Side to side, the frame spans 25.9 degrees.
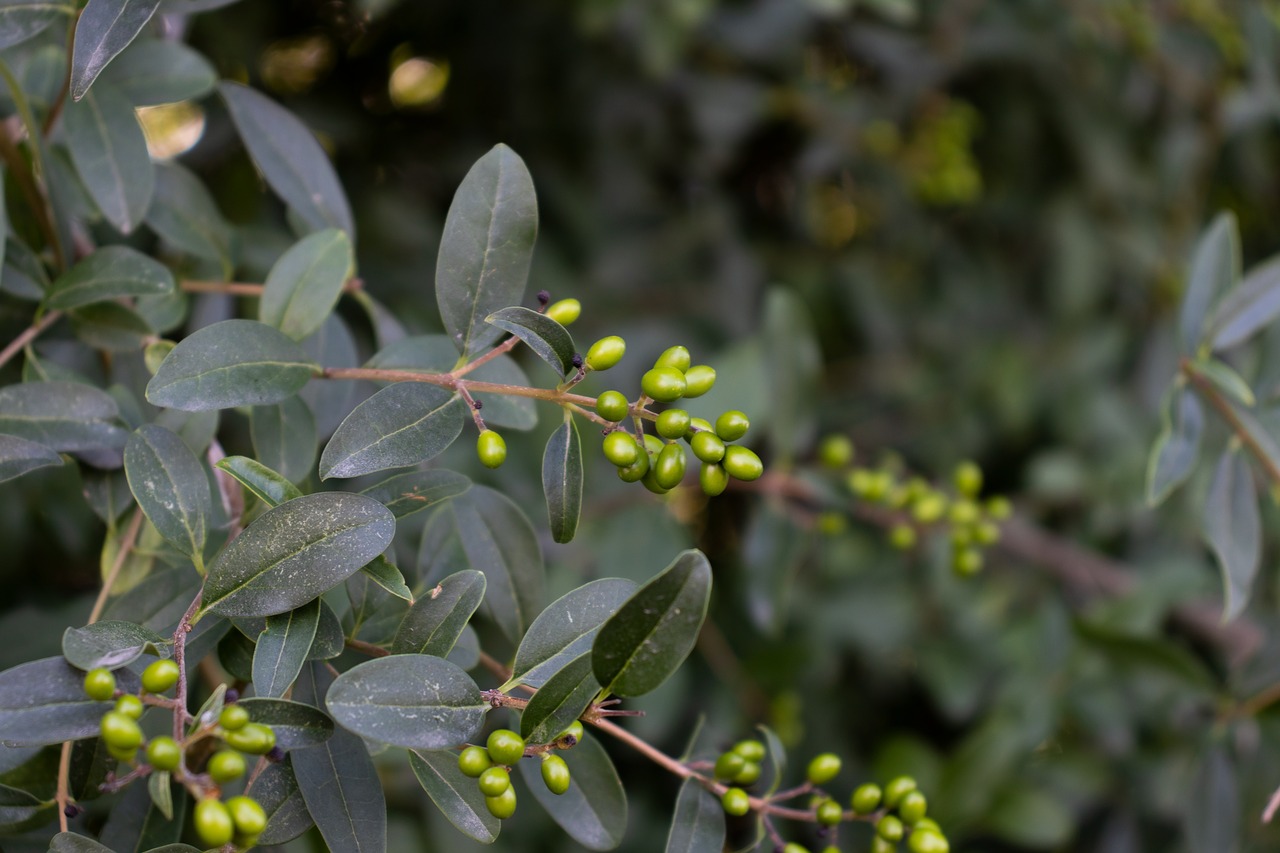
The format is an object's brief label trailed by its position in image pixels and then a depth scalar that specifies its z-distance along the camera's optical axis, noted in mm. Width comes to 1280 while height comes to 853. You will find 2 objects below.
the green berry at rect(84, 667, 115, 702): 538
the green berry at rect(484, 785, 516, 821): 551
